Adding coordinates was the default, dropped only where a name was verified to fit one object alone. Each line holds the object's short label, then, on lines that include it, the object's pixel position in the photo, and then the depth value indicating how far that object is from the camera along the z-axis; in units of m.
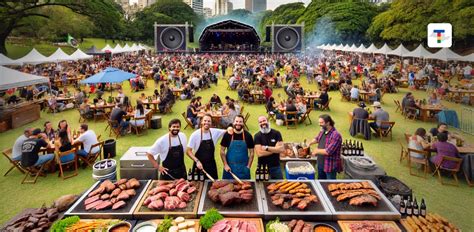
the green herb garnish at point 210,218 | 3.55
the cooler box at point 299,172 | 5.64
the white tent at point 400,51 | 26.01
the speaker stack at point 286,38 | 47.41
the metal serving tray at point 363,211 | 3.76
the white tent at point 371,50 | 32.49
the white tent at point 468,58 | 18.02
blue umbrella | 12.61
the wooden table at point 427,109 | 11.77
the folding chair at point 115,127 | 10.16
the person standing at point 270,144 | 5.20
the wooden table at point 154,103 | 13.16
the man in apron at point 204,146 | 4.99
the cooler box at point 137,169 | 5.15
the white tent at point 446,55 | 19.98
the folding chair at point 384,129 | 9.64
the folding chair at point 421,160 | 6.89
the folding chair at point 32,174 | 6.82
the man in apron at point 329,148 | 5.14
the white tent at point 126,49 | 37.91
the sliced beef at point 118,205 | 3.90
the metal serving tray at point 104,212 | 3.78
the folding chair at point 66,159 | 6.92
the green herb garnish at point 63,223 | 3.51
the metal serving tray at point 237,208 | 3.77
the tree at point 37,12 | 28.08
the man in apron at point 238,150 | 4.98
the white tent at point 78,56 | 23.30
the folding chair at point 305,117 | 11.58
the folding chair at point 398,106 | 13.66
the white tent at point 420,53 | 23.02
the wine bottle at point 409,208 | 4.04
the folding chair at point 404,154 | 7.91
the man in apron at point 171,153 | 4.91
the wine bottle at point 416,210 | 4.01
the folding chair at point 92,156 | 7.44
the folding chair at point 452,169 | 6.45
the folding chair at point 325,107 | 14.05
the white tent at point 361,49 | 36.19
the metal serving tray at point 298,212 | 3.75
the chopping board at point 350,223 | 3.56
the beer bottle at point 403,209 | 4.07
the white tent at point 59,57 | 20.67
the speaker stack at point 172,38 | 47.31
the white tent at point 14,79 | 10.59
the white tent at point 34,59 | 19.05
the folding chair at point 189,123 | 11.00
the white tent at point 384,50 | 29.45
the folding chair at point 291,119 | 11.23
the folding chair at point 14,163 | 6.99
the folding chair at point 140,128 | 10.44
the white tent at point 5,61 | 17.12
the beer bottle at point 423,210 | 4.02
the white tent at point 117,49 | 36.16
